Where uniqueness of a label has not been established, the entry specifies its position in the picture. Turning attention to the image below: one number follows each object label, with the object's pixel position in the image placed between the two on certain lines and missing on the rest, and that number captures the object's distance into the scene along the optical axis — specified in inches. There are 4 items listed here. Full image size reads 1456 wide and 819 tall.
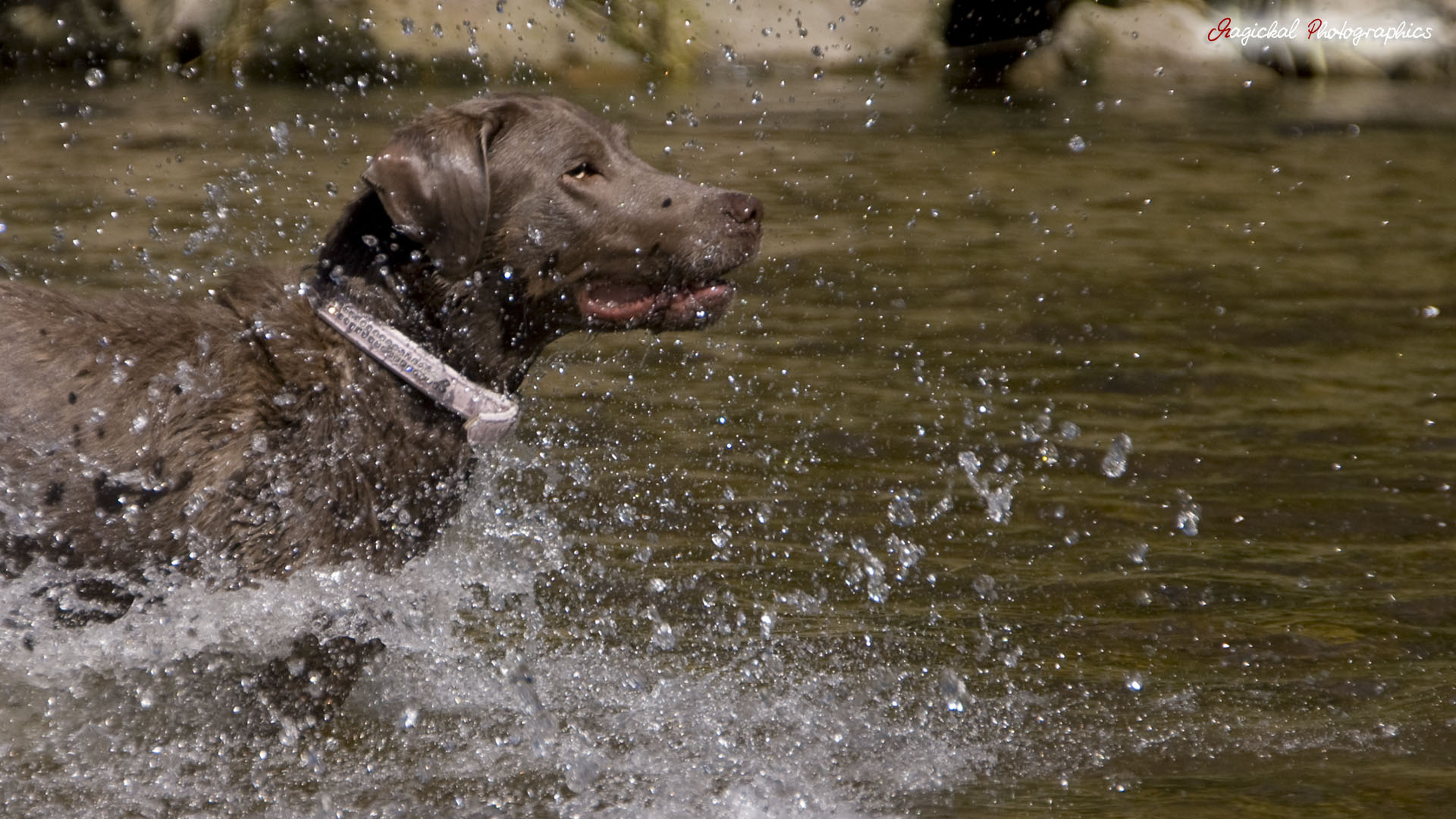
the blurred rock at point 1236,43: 1596.9
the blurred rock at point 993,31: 1774.1
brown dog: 329.1
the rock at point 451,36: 1610.5
